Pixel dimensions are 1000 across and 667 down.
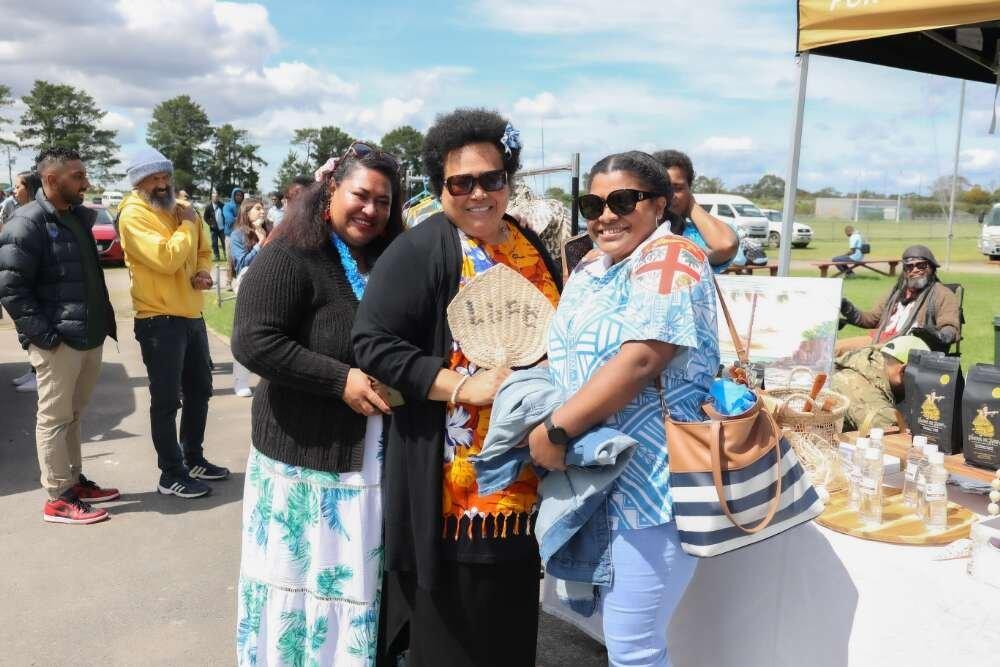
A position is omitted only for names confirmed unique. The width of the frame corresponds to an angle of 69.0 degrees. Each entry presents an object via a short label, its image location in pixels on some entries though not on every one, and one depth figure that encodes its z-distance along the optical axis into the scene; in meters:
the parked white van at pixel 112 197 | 50.26
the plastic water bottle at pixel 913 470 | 2.23
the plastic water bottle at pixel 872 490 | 2.12
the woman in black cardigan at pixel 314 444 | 2.14
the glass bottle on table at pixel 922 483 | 2.13
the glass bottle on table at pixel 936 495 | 2.07
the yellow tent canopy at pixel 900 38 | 2.35
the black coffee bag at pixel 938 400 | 2.46
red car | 18.91
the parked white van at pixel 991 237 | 23.33
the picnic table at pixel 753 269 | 13.88
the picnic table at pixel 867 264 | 17.44
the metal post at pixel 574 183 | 4.74
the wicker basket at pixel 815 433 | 2.37
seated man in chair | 5.08
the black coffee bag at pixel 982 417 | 2.29
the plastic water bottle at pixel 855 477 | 2.19
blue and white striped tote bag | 1.63
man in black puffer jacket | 3.99
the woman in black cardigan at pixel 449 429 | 1.83
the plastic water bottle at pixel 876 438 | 2.32
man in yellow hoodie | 4.30
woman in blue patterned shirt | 1.61
